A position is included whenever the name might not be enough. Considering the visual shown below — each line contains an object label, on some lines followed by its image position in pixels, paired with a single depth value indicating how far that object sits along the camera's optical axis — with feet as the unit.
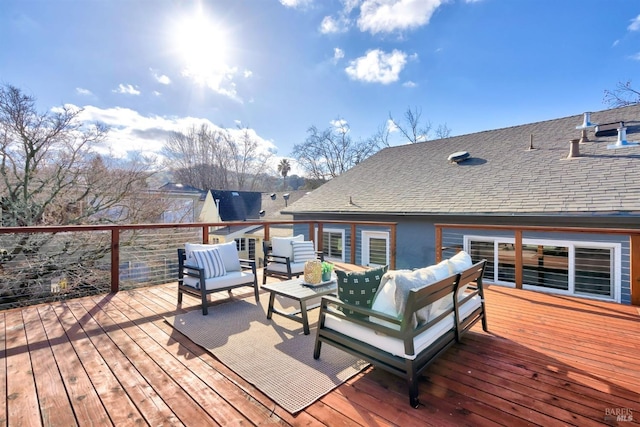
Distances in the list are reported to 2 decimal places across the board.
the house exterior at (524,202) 20.13
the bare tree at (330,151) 70.79
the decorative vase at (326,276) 11.34
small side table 9.53
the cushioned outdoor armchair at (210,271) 11.57
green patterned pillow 7.23
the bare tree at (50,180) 23.79
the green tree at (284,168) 93.09
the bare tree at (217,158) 73.31
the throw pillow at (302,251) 15.33
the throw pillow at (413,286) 6.24
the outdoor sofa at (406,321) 6.10
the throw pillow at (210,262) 11.92
